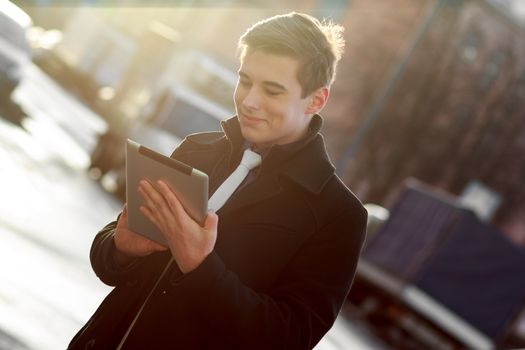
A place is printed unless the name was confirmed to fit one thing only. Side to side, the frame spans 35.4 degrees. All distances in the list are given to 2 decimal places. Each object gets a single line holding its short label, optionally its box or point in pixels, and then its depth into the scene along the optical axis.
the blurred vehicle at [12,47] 14.88
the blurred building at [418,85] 37.34
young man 2.29
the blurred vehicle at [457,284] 17.09
